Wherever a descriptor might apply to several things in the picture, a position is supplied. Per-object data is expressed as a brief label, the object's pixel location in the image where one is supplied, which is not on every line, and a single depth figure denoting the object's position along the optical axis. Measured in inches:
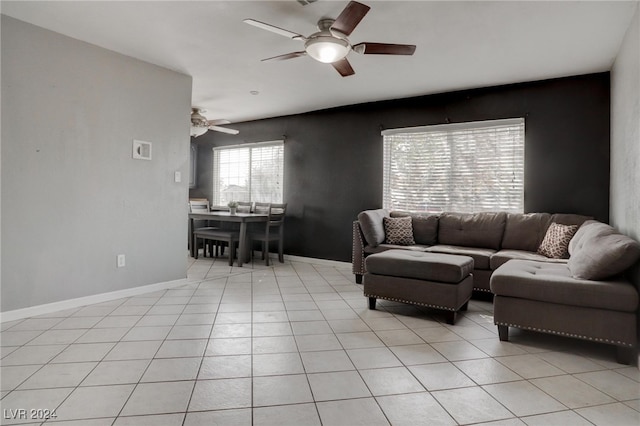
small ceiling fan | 209.5
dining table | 201.9
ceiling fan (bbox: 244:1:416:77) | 91.9
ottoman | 113.7
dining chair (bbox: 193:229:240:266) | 207.3
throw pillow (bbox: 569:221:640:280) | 83.3
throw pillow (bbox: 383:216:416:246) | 170.5
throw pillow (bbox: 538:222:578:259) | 133.2
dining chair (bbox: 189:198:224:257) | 236.5
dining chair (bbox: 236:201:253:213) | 243.5
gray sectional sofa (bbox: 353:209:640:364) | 84.5
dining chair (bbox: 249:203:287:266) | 209.3
